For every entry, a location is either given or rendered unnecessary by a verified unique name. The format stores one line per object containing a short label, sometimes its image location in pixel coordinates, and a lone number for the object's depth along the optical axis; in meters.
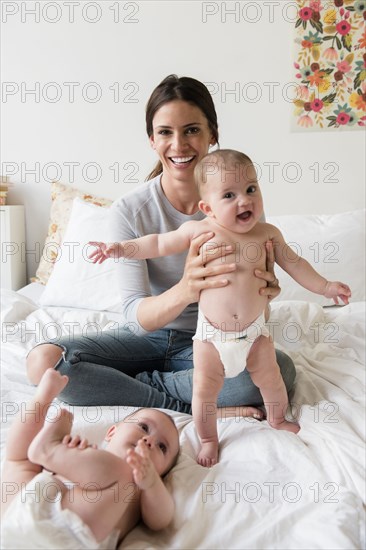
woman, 1.32
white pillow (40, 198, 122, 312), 2.12
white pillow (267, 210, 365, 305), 2.11
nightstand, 2.53
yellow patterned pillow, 2.53
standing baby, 1.17
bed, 0.87
